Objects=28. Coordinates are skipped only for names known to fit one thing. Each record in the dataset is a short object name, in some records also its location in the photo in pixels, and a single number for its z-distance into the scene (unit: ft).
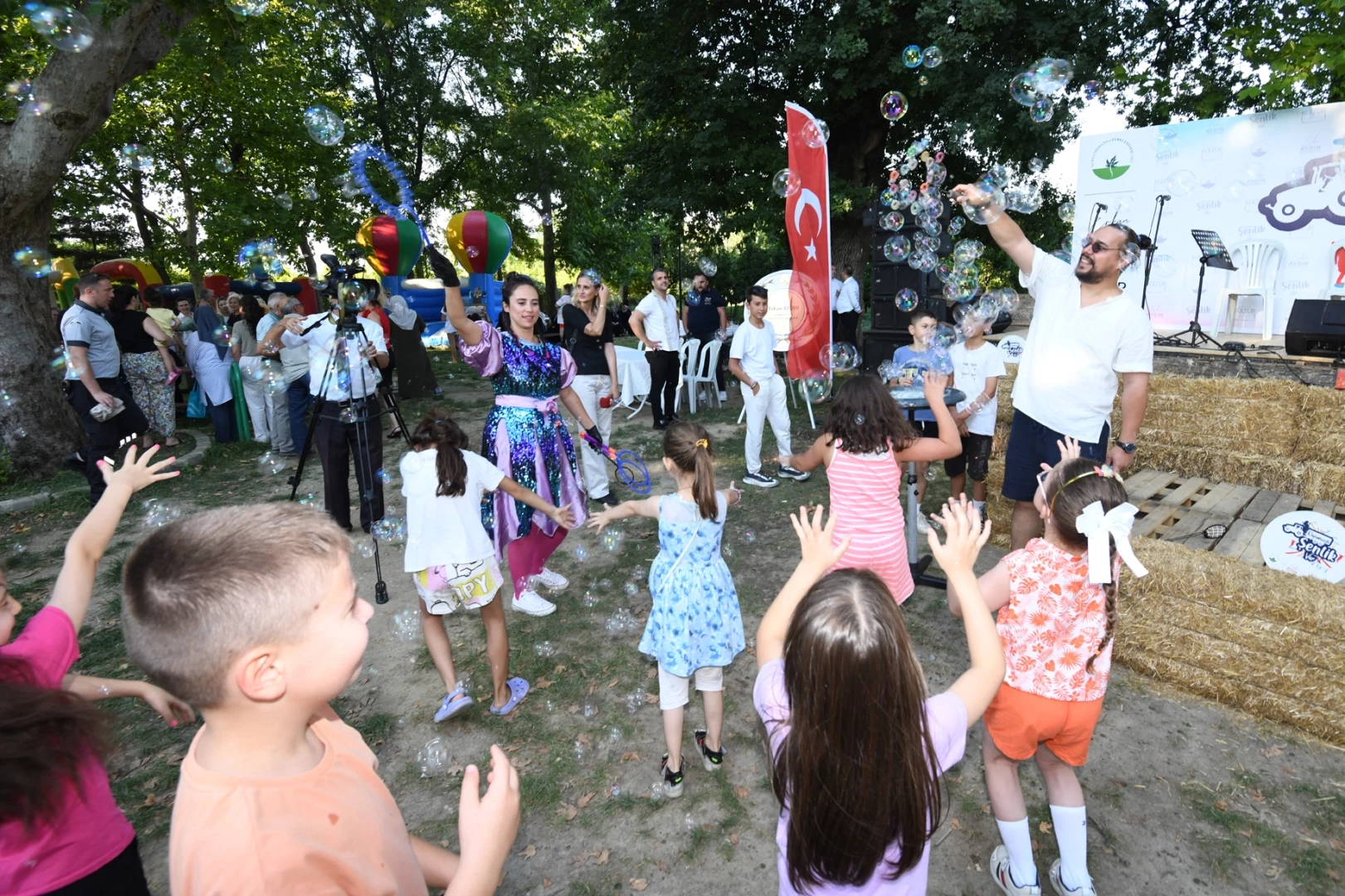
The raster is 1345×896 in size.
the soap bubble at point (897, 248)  27.48
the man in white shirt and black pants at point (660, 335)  30.81
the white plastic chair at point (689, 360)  35.73
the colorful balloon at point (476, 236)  43.52
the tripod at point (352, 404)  18.02
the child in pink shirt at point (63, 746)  3.75
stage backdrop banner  38.19
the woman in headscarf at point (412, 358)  41.16
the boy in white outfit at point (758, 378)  24.21
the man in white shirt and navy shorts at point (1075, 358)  12.05
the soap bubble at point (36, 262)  21.18
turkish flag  29.35
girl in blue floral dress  10.17
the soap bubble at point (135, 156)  20.71
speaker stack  39.68
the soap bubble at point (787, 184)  27.63
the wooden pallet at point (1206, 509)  16.52
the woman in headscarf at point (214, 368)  32.58
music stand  34.94
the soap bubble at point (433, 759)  11.37
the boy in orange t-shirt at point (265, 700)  3.59
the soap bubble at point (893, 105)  23.38
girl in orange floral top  7.90
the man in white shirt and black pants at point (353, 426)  18.60
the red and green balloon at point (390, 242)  44.21
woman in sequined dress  14.37
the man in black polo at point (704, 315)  36.47
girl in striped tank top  11.27
